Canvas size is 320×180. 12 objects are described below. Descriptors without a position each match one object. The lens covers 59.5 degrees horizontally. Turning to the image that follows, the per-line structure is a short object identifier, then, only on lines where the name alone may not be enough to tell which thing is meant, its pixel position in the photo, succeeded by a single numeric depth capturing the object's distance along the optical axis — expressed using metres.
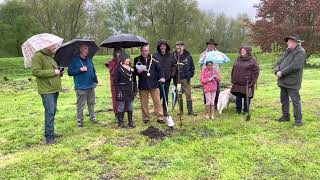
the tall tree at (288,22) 19.67
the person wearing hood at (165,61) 6.78
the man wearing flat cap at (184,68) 7.20
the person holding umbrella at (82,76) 6.38
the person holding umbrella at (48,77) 5.39
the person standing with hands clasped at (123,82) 6.28
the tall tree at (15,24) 27.02
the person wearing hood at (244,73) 6.97
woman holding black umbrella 6.40
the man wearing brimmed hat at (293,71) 6.13
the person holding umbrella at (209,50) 7.23
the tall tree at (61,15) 27.11
